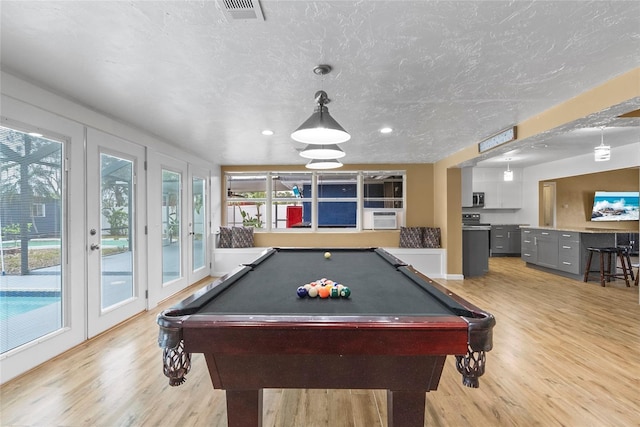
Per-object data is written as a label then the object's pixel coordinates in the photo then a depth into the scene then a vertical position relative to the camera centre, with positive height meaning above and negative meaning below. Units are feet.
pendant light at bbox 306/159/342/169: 10.22 +1.60
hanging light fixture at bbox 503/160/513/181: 20.15 +2.39
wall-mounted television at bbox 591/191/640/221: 23.89 +0.35
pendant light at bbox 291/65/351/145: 5.77 +1.55
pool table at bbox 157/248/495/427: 3.97 -1.75
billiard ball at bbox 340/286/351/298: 5.42 -1.46
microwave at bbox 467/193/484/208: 25.93 +0.97
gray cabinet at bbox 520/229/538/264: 20.72 -2.53
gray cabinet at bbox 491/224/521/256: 26.35 -2.44
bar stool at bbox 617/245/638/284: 16.01 -2.18
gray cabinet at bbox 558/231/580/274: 17.56 -2.42
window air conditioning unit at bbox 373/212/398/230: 21.03 -0.66
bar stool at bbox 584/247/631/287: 16.01 -3.01
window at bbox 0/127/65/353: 7.30 -0.65
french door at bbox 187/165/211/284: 16.89 -0.75
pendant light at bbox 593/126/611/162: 12.32 +2.38
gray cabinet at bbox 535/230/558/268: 19.02 -2.36
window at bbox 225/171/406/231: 20.94 +1.03
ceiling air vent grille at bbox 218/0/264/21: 4.64 +3.23
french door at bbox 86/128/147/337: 9.80 -0.67
